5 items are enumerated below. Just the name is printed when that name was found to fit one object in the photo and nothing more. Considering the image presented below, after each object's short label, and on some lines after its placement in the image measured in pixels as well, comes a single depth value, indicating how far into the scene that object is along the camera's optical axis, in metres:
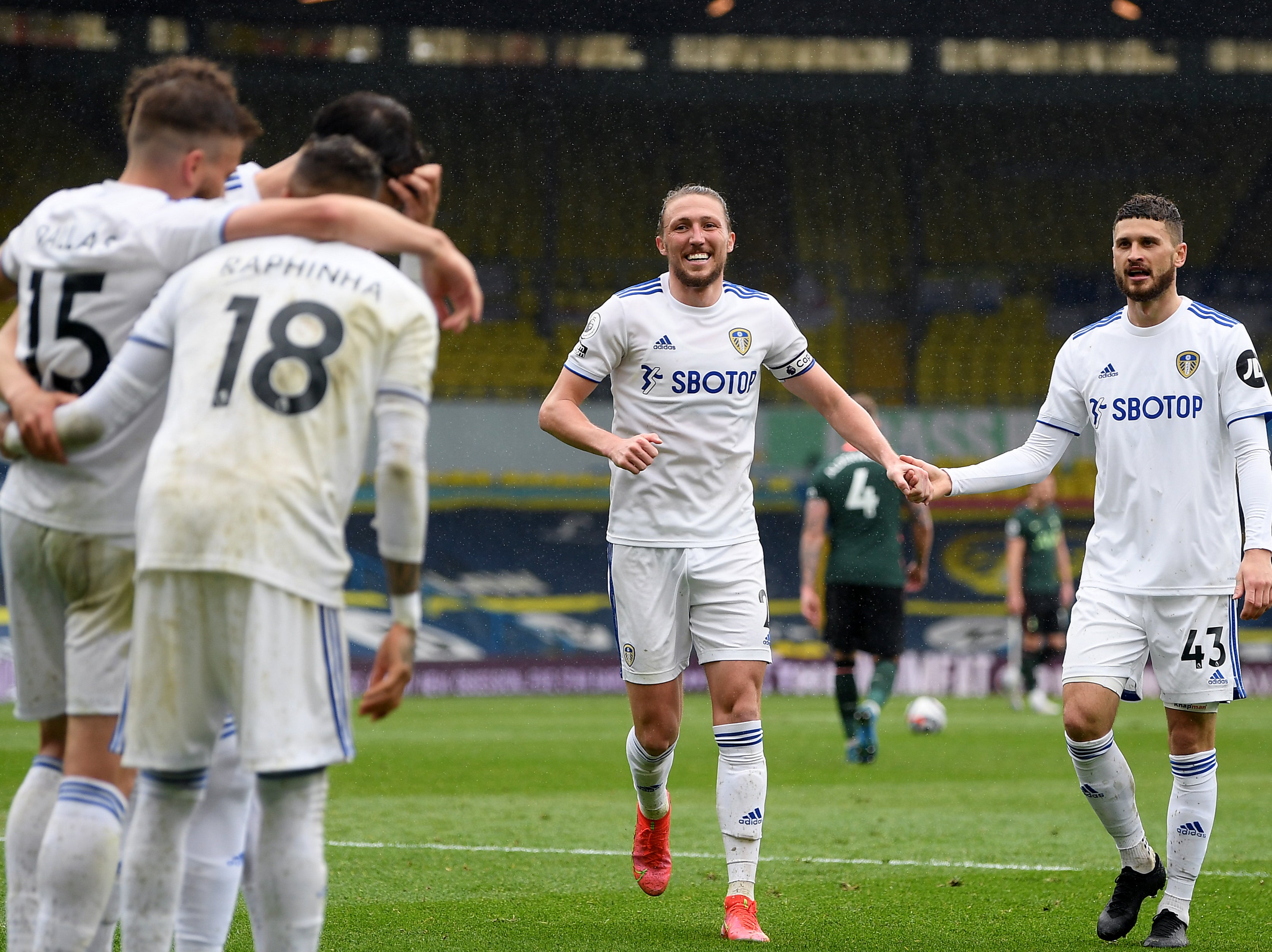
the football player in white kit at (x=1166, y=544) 10.55
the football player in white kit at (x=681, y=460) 11.54
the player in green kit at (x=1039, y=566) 32.09
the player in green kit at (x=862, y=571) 23.33
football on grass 27.70
